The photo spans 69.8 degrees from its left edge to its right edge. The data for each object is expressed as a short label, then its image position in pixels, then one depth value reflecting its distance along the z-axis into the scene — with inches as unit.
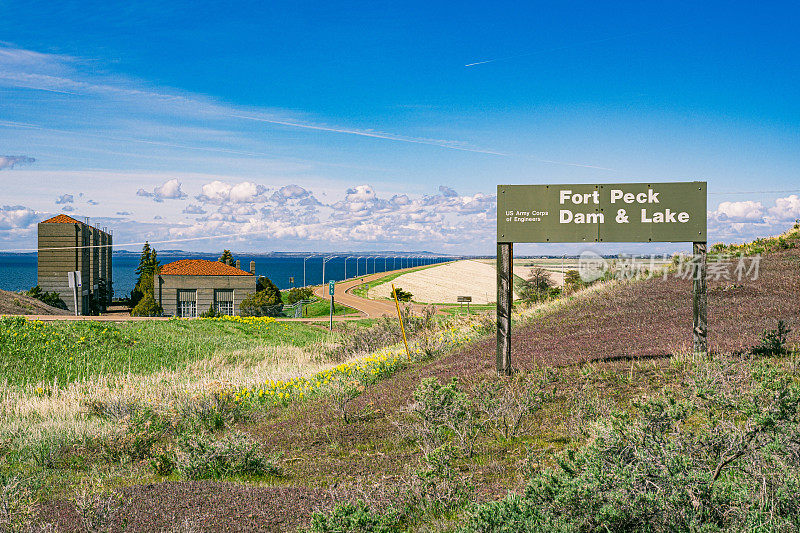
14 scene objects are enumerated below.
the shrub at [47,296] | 1939.0
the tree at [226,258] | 2501.5
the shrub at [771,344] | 325.7
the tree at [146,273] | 2249.0
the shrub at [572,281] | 939.3
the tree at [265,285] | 2028.8
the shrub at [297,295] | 2233.6
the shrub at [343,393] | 329.4
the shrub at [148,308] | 1895.9
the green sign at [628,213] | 373.1
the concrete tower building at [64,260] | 2158.0
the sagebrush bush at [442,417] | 250.9
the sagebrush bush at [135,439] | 287.7
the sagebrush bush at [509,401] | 269.1
